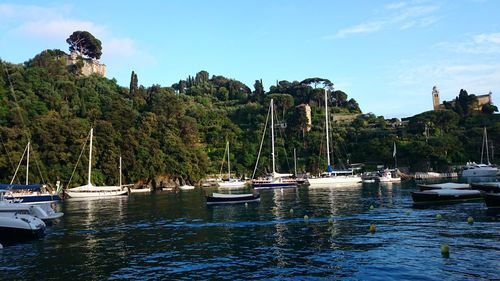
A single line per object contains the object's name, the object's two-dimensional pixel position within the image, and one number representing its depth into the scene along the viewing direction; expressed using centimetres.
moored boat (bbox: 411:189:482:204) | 4544
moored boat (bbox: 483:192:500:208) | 3759
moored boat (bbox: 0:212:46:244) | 2844
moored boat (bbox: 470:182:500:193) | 4566
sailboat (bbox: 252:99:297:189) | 8925
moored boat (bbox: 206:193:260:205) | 5197
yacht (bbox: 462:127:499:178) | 10934
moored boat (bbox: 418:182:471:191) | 5041
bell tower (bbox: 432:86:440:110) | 19821
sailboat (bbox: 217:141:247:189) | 10225
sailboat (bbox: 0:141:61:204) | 5900
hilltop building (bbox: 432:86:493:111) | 17468
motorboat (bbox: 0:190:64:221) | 3416
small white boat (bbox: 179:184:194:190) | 11245
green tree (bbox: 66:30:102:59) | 18425
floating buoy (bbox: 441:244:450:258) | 2037
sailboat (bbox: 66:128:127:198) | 8250
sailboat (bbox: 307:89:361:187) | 9556
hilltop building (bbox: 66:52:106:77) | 17639
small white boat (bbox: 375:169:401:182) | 10694
